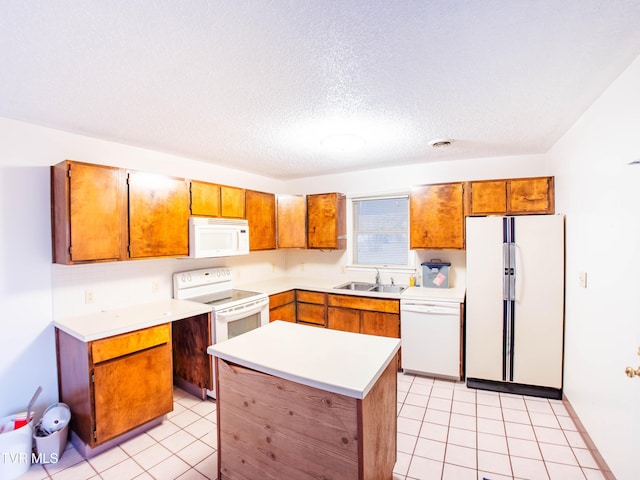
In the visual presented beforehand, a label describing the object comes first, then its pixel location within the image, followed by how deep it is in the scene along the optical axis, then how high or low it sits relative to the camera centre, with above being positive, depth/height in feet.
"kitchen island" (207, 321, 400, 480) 4.27 -2.74
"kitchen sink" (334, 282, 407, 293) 12.44 -2.22
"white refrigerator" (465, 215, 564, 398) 8.82 -2.19
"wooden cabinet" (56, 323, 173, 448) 6.64 -3.45
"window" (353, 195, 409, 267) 12.86 +0.19
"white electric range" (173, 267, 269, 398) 9.00 -2.13
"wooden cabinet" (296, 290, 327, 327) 12.25 -3.03
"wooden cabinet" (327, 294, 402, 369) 10.87 -3.06
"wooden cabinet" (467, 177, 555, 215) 9.64 +1.26
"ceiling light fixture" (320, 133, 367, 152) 8.25 +2.73
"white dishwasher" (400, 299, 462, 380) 9.98 -3.55
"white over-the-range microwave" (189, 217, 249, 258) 9.47 +0.00
